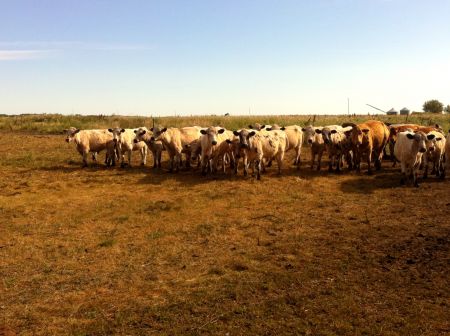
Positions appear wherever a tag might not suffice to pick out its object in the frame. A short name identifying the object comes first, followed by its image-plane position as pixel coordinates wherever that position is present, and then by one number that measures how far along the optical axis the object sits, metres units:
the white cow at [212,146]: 17.38
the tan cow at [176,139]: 18.50
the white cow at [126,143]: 19.61
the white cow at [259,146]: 16.61
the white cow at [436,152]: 16.06
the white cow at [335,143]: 18.25
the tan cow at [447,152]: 16.38
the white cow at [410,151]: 14.95
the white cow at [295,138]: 19.58
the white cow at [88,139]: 19.81
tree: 70.50
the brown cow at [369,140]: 17.88
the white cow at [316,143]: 18.69
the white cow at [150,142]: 19.34
